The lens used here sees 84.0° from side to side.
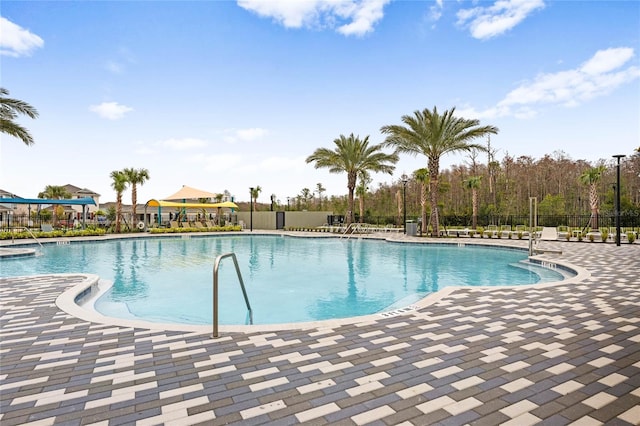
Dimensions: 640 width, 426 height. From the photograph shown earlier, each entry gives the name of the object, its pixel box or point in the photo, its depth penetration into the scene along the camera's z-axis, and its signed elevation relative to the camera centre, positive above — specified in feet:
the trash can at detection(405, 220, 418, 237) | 63.05 -2.13
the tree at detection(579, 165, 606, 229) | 61.93 +5.67
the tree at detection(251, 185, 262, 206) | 122.79 +8.89
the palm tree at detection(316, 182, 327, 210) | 118.64 +9.42
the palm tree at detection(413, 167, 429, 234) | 69.53 +8.49
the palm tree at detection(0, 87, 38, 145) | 38.22 +11.62
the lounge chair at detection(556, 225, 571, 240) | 54.14 -2.49
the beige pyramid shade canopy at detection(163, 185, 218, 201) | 85.30 +5.54
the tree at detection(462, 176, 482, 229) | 70.92 +5.83
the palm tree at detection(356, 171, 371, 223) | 92.68 +7.45
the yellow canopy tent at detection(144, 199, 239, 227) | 78.23 +2.83
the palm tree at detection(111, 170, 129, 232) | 73.41 +6.78
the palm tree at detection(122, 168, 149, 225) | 75.61 +8.39
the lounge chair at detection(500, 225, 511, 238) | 57.06 -2.75
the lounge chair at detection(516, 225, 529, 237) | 58.09 -2.27
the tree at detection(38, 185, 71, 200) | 131.34 +9.33
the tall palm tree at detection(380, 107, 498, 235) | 54.13 +12.78
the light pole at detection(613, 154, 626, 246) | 41.51 +0.14
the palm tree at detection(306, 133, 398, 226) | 74.38 +12.63
